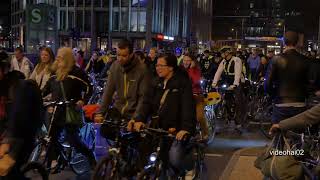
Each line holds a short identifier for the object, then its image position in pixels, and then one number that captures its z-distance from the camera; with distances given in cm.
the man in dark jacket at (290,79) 679
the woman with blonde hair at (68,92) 713
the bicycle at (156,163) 543
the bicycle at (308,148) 432
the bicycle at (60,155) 703
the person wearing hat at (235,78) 1221
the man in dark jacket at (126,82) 628
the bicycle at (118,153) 547
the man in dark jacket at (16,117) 400
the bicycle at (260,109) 1204
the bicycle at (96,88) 1423
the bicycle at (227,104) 1245
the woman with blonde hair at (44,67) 817
